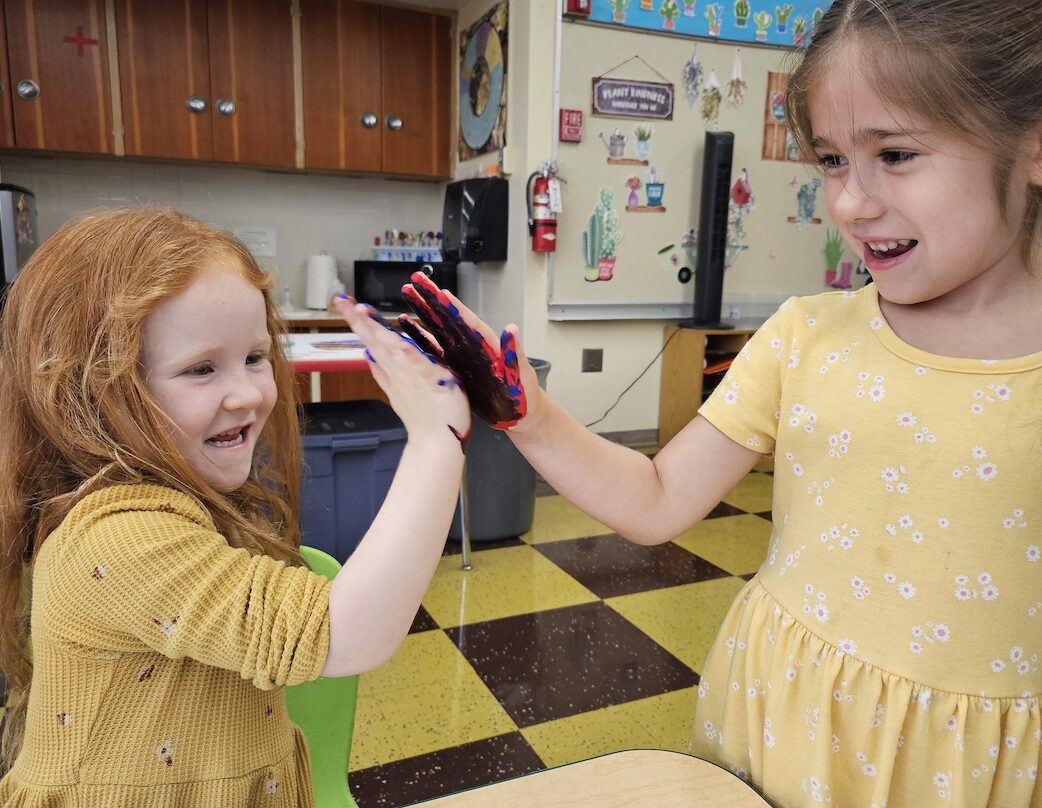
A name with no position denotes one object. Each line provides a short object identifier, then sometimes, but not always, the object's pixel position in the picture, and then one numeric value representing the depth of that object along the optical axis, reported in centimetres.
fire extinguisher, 341
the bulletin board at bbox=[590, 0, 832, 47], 349
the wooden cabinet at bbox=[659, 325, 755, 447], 372
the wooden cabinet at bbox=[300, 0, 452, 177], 392
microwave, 411
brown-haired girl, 62
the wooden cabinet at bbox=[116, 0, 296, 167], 363
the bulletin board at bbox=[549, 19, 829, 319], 355
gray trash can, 270
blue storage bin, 231
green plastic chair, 88
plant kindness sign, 353
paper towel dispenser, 358
